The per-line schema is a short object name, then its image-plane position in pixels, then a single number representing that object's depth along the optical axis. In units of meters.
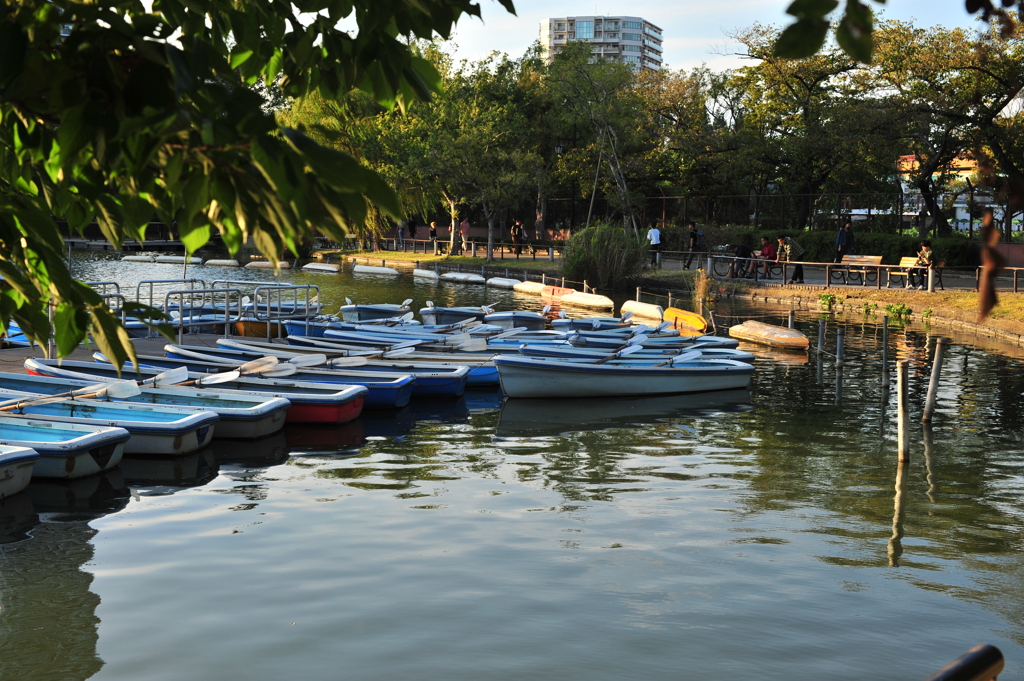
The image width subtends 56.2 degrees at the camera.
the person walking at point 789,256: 35.53
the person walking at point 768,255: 36.20
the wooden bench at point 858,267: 33.59
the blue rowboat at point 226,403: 13.66
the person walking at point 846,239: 36.59
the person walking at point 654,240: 42.73
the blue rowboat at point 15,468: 10.23
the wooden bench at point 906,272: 31.22
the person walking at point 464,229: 57.13
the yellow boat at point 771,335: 23.97
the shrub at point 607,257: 37.28
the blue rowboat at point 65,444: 11.02
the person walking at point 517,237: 52.08
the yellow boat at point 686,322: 25.25
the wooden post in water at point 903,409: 12.12
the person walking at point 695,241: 41.86
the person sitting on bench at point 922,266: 31.08
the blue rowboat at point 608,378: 17.50
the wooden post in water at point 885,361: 17.69
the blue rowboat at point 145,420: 12.36
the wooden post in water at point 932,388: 14.30
